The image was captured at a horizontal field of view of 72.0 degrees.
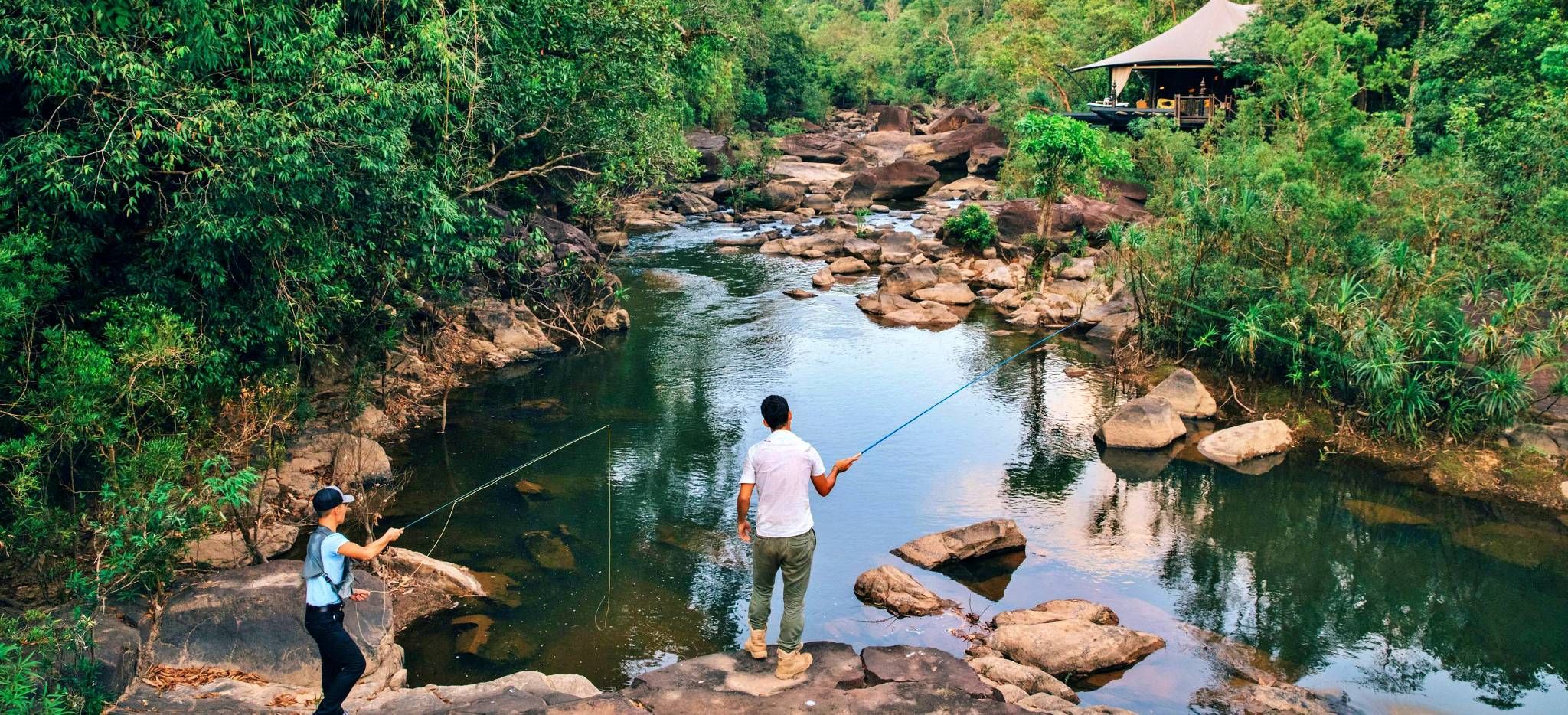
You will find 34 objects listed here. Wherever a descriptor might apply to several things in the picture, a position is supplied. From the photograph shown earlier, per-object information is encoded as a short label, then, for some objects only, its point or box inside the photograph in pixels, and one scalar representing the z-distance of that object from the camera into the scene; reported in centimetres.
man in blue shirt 628
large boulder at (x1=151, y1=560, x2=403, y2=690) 765
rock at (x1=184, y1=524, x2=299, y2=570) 1010
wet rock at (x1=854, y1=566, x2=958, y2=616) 1034
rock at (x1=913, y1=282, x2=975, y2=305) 2402
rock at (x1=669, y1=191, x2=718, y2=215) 3709
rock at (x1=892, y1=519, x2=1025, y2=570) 1145
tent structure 3067
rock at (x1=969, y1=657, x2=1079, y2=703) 858
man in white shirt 704
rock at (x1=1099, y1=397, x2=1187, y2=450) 1502
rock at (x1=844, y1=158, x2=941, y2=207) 3903
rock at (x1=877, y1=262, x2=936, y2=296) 2431
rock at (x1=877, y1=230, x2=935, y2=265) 2784
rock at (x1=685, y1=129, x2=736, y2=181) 3981
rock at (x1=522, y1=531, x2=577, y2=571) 1134
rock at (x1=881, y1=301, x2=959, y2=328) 2245
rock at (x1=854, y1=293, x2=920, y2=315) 2312
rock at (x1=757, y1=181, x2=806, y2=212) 3703
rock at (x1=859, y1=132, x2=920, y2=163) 4725
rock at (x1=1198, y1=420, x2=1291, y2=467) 1456
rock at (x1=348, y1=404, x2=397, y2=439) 1436
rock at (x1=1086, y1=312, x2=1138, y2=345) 1908
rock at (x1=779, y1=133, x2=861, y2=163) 4706
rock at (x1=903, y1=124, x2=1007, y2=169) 4225
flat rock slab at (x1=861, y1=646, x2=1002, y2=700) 745
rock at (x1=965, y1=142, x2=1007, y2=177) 4181
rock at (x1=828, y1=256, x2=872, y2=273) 2727
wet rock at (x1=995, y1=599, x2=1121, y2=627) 993
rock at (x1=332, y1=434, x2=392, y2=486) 1266
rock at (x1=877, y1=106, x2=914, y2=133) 5497
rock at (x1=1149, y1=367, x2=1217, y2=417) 1594
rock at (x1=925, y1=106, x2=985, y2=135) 4712
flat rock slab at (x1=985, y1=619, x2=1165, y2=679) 917
